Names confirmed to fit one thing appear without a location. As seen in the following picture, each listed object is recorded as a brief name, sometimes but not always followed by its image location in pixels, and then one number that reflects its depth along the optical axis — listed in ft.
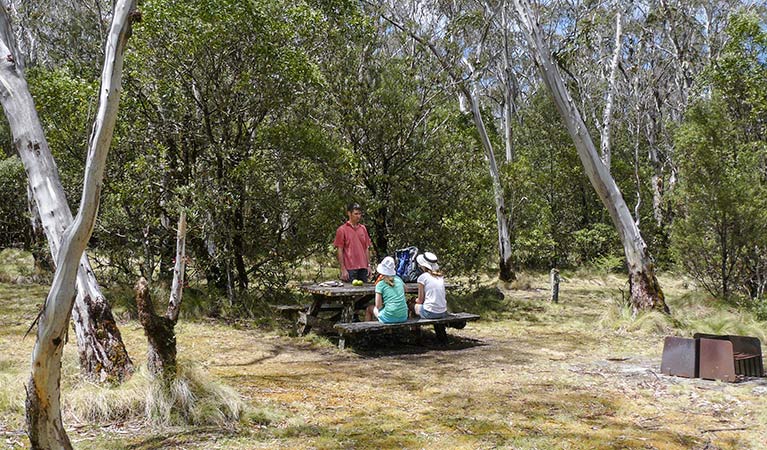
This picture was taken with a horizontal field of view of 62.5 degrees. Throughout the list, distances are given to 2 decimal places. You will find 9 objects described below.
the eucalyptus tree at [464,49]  48.37
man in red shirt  31.60
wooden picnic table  27.84
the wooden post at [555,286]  47.44
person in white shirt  28.37
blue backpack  33.65
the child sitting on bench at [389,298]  26.73
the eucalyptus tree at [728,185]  41.09
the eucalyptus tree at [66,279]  12.09
